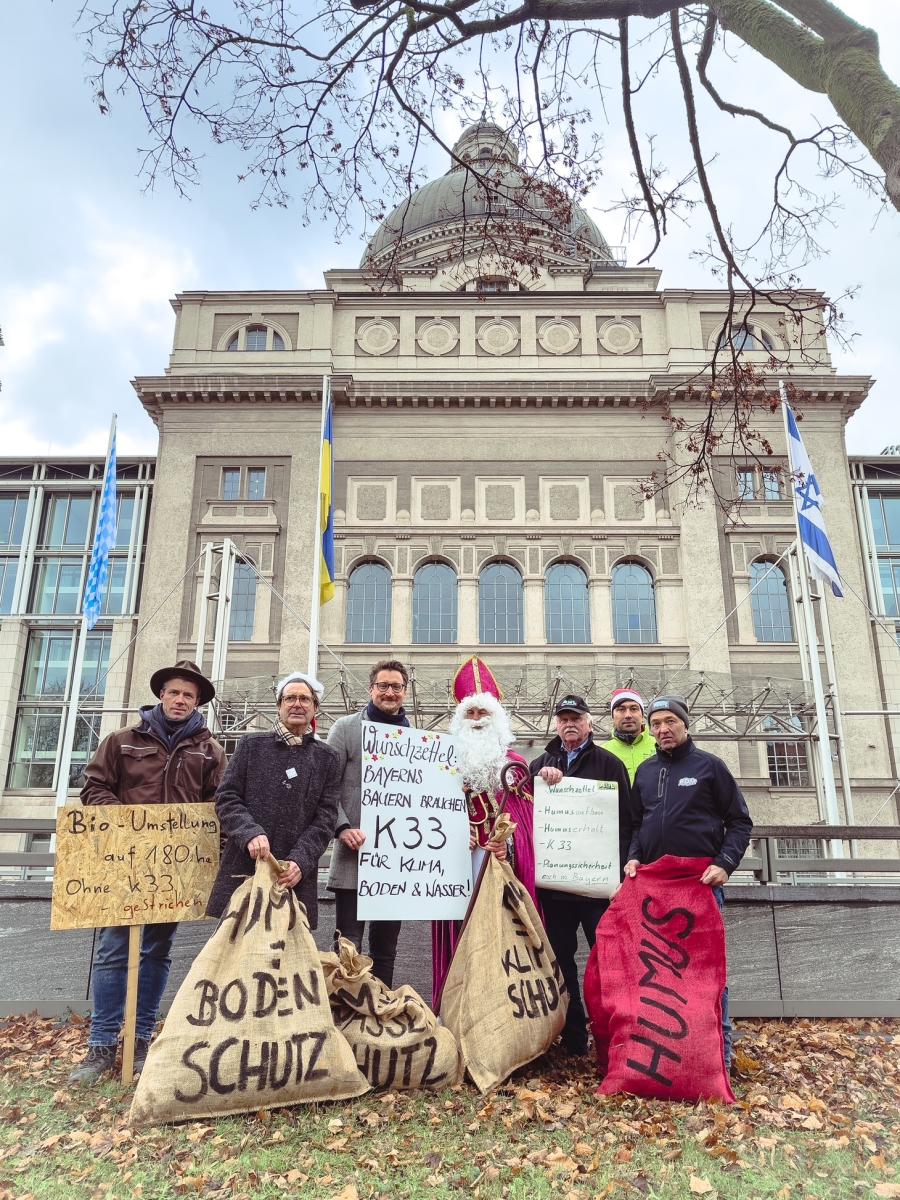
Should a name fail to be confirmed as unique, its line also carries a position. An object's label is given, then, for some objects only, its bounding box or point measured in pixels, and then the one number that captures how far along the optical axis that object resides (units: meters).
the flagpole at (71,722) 19.44
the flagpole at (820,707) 17.91
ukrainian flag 19.38
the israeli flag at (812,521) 17.67
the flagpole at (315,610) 18.33
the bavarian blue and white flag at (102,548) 18.66
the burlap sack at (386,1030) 4.66
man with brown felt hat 5.27
